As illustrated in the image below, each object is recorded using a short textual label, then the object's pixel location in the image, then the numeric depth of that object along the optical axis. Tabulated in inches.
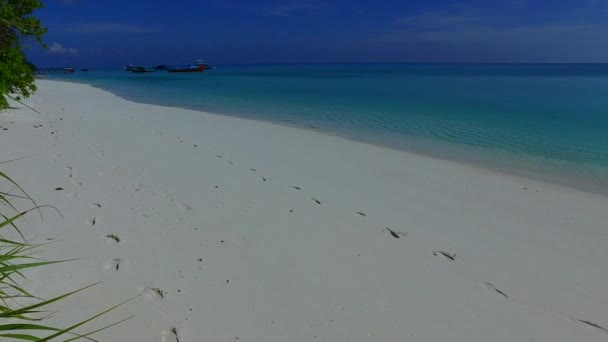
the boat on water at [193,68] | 2862.7
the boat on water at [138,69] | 2900.1
